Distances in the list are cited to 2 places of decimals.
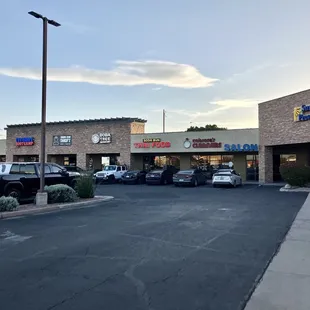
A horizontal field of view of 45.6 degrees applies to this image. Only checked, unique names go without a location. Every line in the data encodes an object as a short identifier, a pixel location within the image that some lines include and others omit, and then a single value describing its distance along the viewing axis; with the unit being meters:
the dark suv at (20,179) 15.52
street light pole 15.62
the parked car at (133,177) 34.81
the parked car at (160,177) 33.38
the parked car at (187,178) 31.14
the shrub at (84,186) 18.34
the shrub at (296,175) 25.17
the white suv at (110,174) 36.00
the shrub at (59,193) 16.11
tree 72.73
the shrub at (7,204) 13.21
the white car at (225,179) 29.42
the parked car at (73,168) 30.99
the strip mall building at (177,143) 29.39
